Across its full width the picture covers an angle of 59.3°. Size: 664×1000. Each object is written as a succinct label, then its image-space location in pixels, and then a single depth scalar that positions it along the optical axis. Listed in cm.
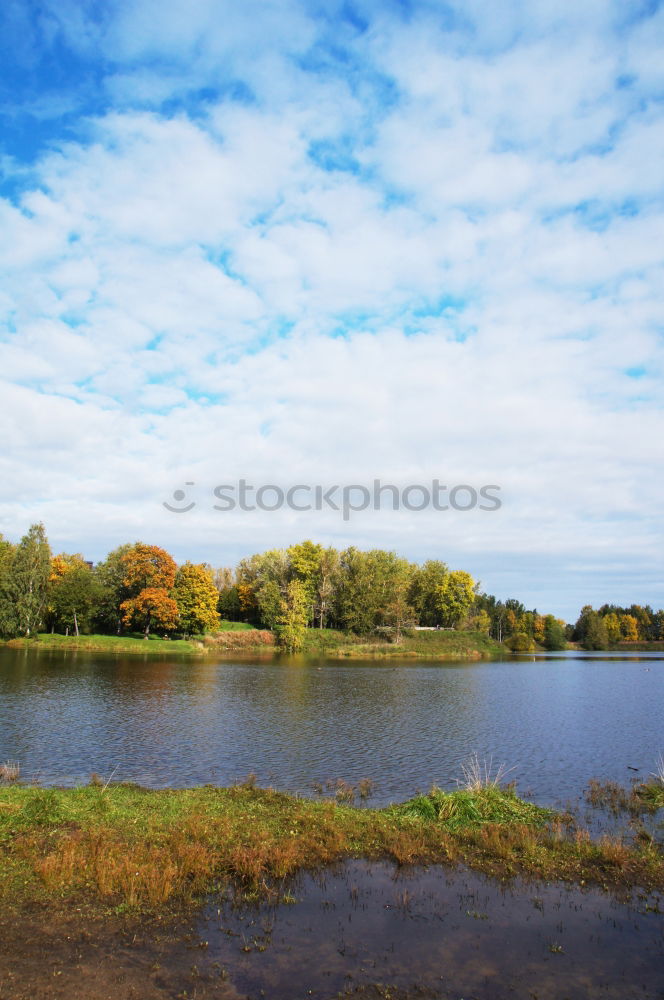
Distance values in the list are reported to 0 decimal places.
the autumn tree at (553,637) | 17575
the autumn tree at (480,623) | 13125
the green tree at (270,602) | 10594
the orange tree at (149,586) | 8744
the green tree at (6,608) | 8325
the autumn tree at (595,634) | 17562
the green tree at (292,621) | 10012
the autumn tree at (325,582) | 11357
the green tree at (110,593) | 9388
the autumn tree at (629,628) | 19388
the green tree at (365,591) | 11050
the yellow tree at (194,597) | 9494
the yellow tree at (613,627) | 18700
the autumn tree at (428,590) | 12788
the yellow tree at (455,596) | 12552
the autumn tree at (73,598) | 8962
